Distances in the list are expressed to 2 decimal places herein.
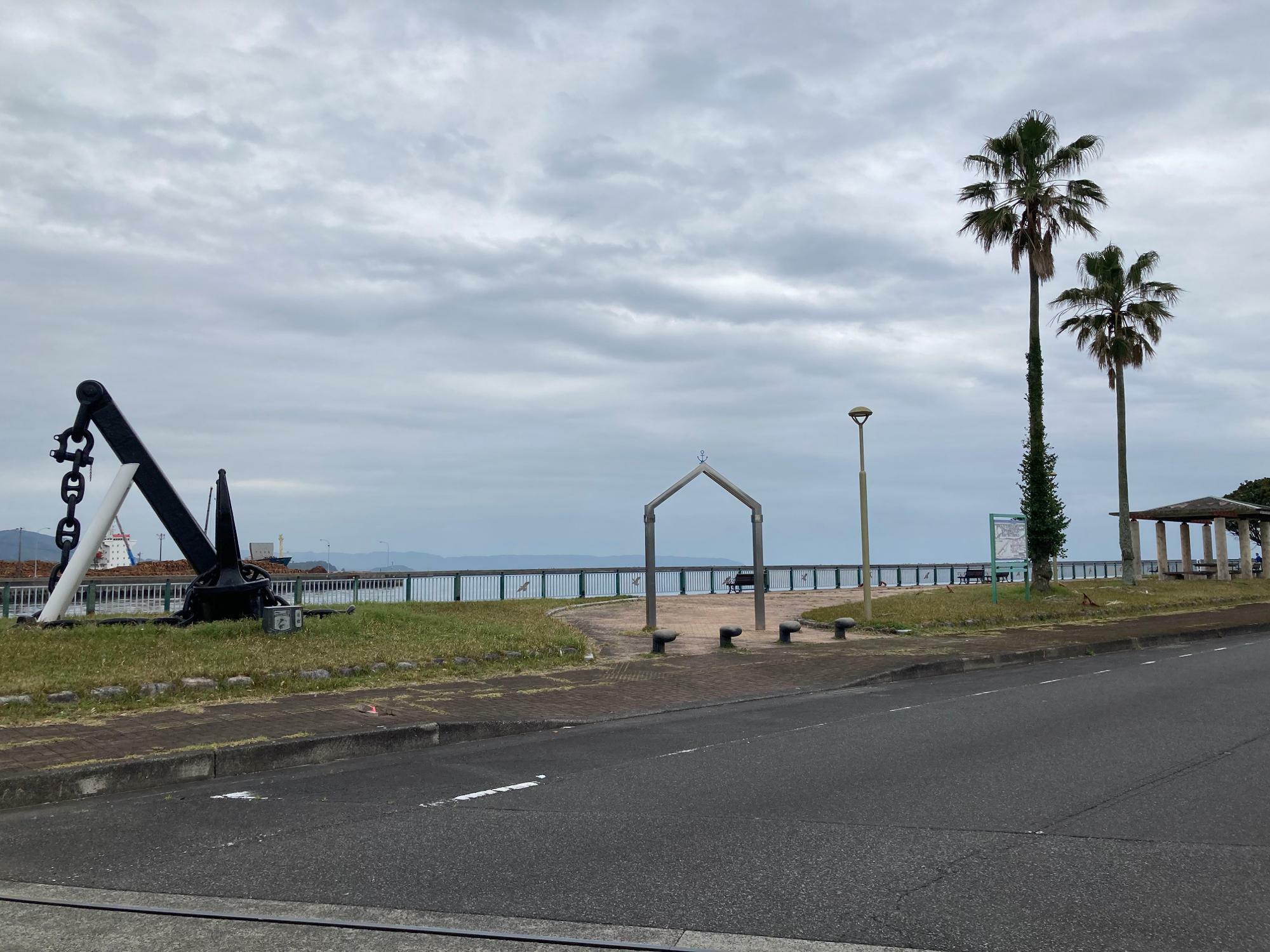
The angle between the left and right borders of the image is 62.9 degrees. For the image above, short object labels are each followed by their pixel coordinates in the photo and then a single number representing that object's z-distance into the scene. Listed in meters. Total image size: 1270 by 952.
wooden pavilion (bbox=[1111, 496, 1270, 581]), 44.22
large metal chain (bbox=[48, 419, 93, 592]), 16.05
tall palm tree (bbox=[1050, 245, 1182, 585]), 39.81
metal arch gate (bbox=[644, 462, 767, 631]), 21.73
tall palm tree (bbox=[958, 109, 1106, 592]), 31.16
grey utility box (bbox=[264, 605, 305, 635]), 14.84
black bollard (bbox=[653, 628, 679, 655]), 16.58
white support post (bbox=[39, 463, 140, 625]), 15.34
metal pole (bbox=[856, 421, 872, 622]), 23.12
